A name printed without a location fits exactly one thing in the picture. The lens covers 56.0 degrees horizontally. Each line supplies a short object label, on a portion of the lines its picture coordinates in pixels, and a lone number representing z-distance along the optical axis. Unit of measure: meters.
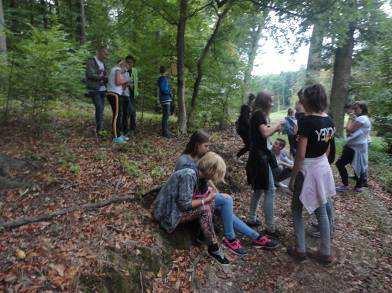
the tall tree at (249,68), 8.82
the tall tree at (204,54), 8.85
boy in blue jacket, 8.85
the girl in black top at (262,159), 5.14
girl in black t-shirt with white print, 4.51
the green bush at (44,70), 7.09
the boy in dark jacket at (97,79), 7.89
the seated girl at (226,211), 4.79
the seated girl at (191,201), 4.54
